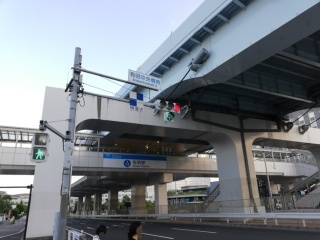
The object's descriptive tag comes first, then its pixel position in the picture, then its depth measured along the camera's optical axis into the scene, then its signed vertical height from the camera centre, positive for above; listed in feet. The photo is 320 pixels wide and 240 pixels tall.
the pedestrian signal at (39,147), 26.84 +6.42
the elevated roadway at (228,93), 36.35 +22.51
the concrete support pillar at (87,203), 234.17 +7.59
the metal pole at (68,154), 24.56 +5.66
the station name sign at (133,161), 87.97 +16.21
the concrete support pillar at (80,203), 275.55 +9.12
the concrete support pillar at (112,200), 162.20 +6.71
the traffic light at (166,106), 45.89 +17.31
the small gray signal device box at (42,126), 29.66 +9.30
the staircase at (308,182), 114.62 +9.27
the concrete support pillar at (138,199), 122.25 +5.12
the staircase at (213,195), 118.80 +5.35
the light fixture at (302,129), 86.69 +23.40
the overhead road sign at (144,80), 34.06 +16.41
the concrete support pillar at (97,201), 193.75 +7.62
